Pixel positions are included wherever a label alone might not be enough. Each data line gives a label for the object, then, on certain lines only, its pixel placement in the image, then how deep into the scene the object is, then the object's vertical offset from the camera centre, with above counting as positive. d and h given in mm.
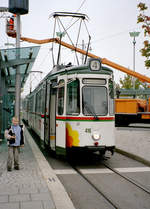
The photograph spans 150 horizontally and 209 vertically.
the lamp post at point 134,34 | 35541 +8682
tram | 9156 -11
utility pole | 11594 +943
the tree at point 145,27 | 14805 +4019
